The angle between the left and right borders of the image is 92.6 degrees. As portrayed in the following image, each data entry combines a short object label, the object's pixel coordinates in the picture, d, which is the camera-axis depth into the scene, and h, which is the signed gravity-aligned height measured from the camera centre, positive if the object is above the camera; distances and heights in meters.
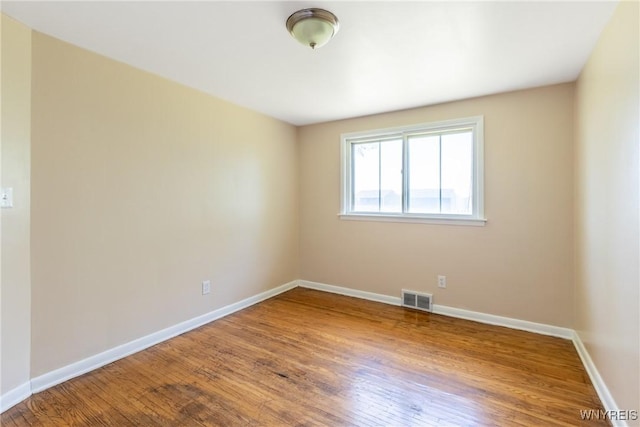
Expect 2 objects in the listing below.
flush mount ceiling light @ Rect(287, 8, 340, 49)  1.68 +1.09
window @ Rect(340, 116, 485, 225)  3.17 +0.50
